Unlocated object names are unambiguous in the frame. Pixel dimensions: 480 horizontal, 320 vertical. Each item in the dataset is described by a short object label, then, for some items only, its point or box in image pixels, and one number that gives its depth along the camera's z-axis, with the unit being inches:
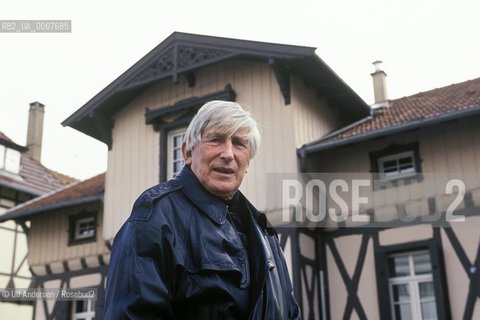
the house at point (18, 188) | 763.4
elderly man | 67.3
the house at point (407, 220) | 410.9
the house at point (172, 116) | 475.5
